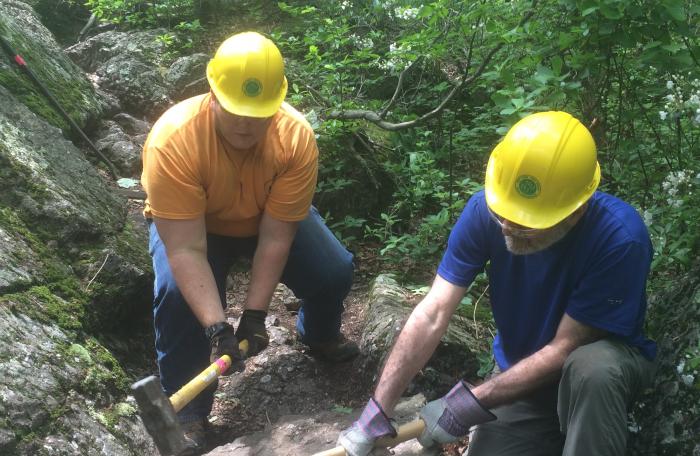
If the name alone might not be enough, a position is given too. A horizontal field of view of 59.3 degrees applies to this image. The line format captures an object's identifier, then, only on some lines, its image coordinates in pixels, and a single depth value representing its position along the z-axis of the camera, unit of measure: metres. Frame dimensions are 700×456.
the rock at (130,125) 6.01
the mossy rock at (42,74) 4.37
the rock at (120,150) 5.33
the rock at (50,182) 3.25
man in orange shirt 2.68
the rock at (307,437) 2.90
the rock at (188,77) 6.59
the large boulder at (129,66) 6.47
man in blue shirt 2.13
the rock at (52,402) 2.12
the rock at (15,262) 2.66
